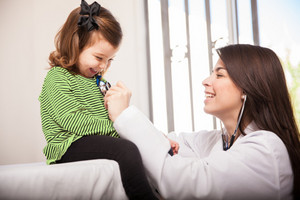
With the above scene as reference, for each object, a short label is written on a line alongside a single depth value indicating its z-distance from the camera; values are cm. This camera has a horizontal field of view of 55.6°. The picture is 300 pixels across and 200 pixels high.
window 264
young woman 85
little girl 89
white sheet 71
